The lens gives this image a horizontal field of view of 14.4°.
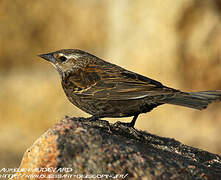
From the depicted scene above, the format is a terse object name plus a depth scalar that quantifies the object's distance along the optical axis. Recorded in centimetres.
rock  706
